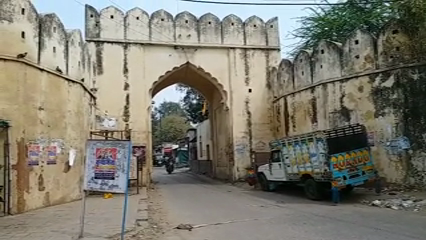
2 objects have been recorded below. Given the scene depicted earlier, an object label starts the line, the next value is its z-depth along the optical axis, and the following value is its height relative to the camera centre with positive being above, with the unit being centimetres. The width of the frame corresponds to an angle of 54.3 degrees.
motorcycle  3469 -38
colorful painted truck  1173 -6
